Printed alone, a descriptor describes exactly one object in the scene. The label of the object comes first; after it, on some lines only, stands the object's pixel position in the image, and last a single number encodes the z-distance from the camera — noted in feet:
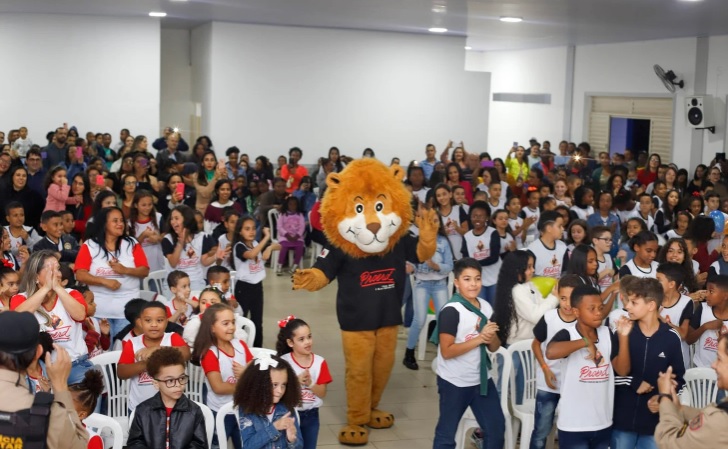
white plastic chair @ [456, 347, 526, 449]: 18.60
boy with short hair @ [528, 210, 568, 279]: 24.91
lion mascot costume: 21.13
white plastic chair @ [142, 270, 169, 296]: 25.16
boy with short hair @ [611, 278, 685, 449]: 15.70
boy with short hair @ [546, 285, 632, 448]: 15.84
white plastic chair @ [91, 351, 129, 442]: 18.04
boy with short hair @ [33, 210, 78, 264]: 24.35
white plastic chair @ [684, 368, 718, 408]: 17.93
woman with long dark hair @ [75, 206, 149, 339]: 22.04
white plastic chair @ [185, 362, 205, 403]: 18.52
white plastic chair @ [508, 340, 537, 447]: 18.54
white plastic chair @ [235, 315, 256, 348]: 21.11
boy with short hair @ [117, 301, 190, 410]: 17.56
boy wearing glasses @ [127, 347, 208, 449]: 14.12
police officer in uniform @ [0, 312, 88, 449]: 10.60
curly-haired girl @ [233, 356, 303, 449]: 14.51
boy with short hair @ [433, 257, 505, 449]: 17.71
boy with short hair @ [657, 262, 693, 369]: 19.43
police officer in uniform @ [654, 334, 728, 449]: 11.61
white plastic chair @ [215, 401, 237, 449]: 16.16
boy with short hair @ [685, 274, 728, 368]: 18.93
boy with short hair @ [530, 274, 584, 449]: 17.17
